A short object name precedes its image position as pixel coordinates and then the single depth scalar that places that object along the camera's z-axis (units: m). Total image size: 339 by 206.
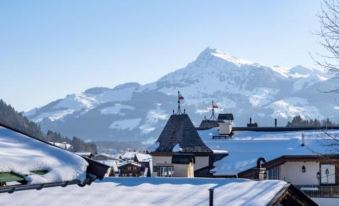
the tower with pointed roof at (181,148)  33.84
